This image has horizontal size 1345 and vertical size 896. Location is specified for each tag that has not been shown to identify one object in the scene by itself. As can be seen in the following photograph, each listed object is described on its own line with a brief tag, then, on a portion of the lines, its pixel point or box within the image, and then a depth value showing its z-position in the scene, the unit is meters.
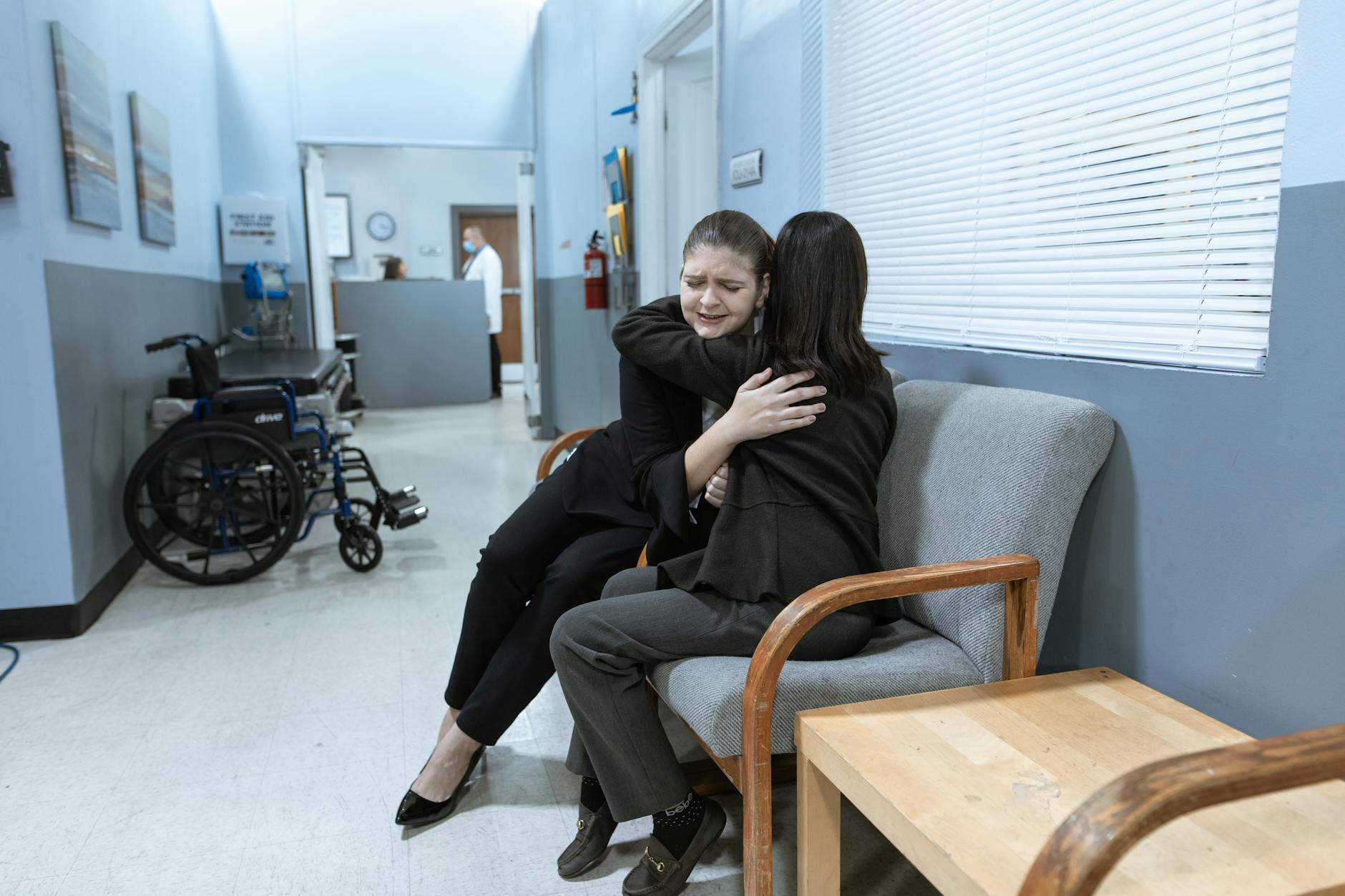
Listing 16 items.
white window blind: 1.35
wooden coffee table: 0.99
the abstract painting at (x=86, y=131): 2.94
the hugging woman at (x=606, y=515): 1.57
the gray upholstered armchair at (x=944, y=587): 1.37
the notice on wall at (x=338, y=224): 9.65
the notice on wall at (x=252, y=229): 5.54
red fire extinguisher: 5.00
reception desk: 7.64
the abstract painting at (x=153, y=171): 3.82
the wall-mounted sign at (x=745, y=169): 2.95
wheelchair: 3.17
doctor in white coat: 8.19
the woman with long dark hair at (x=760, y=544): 1.50
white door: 4.30
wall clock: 9.84
